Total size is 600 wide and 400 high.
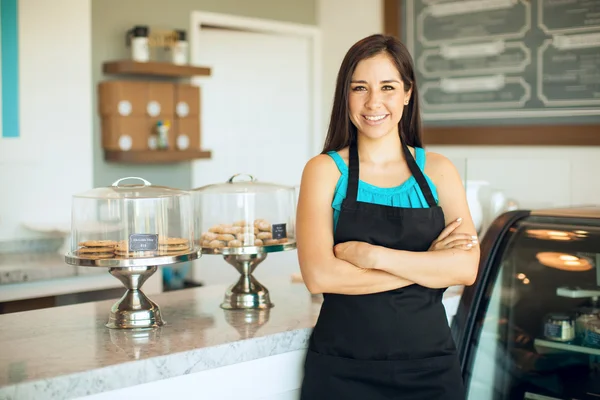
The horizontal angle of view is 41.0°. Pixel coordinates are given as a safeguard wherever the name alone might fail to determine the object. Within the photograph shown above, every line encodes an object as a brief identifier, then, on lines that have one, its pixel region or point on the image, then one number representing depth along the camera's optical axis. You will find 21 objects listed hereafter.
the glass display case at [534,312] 2.21
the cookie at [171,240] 2.12
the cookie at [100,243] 2.08
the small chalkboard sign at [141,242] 2.05
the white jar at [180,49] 4.70
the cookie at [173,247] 2.11
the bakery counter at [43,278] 3.49
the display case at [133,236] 2.06
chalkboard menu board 4.37
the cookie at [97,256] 2.05
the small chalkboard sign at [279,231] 2.42
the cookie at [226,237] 2.37
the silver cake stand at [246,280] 2.35
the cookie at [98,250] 2.07
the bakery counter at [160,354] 1.70
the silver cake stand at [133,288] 2.04
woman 1.89
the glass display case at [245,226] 2.36
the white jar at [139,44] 4.49
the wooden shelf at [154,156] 4.50
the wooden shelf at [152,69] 4.46
